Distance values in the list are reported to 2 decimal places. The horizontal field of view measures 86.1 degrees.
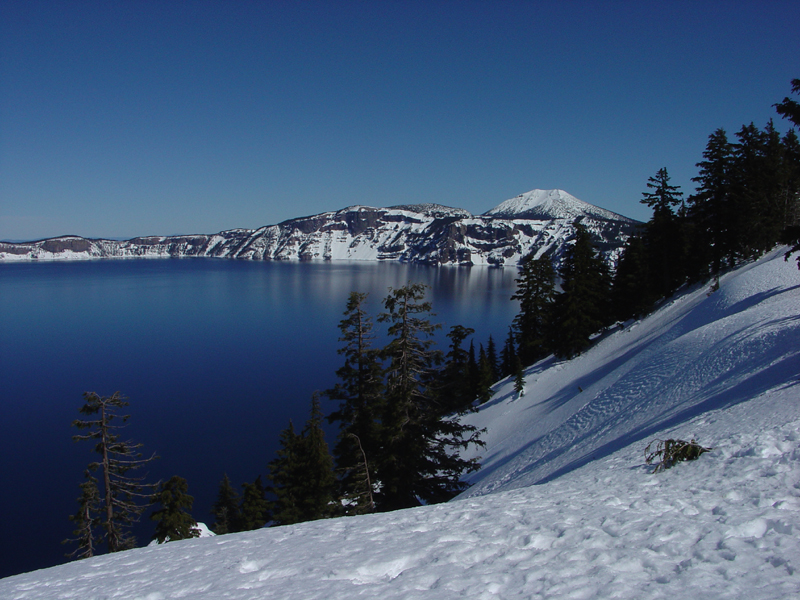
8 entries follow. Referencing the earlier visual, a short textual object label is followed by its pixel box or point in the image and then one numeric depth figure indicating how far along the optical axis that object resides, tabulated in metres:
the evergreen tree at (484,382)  35.59
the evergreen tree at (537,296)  37.47
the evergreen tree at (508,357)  54.34
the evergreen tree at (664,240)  32.12
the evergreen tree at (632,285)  33.50
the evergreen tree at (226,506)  28.52
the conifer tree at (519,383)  29.94
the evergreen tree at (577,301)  32.22
